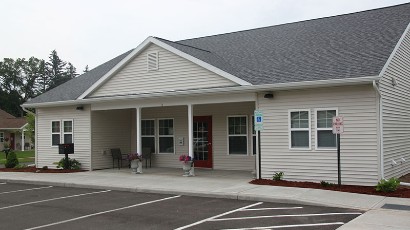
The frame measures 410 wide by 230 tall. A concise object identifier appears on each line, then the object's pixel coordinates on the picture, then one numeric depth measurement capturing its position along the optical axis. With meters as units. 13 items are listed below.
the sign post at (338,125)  11.27
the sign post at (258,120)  12.91
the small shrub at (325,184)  12.04
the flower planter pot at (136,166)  16.27
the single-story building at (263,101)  12.24
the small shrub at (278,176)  13.10
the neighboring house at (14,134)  45.38
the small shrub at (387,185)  10.84
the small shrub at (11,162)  20.58
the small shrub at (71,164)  18.22
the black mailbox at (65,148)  17.91
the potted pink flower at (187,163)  14.97
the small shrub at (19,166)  20.05
